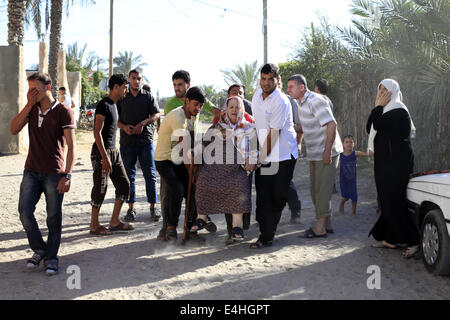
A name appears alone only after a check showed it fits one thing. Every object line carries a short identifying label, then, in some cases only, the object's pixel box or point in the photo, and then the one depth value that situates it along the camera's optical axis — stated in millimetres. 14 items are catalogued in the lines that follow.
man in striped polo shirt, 6004
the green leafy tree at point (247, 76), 30703
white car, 4400
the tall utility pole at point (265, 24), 23078
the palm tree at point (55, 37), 19109
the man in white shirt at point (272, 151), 5527
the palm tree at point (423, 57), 9258
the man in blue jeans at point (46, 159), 4668
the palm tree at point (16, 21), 17547
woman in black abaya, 5262
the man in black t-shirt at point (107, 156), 5965
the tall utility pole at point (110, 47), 27109
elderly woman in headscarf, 5629
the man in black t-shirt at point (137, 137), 6891
